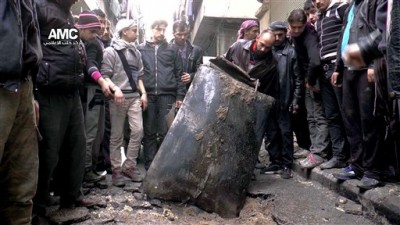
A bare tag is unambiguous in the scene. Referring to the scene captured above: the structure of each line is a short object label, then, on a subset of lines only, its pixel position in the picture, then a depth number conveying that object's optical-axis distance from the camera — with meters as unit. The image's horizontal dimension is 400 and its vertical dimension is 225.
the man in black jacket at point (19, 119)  1.75
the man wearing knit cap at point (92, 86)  3.43
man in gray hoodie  3.93
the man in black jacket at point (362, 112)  3.05
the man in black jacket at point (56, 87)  2.58
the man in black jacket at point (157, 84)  4.53
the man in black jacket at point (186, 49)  5.10
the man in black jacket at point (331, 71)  3.83
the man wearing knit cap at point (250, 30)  5.12
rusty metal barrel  3.13
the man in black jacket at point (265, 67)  4.09
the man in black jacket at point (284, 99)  4.40
